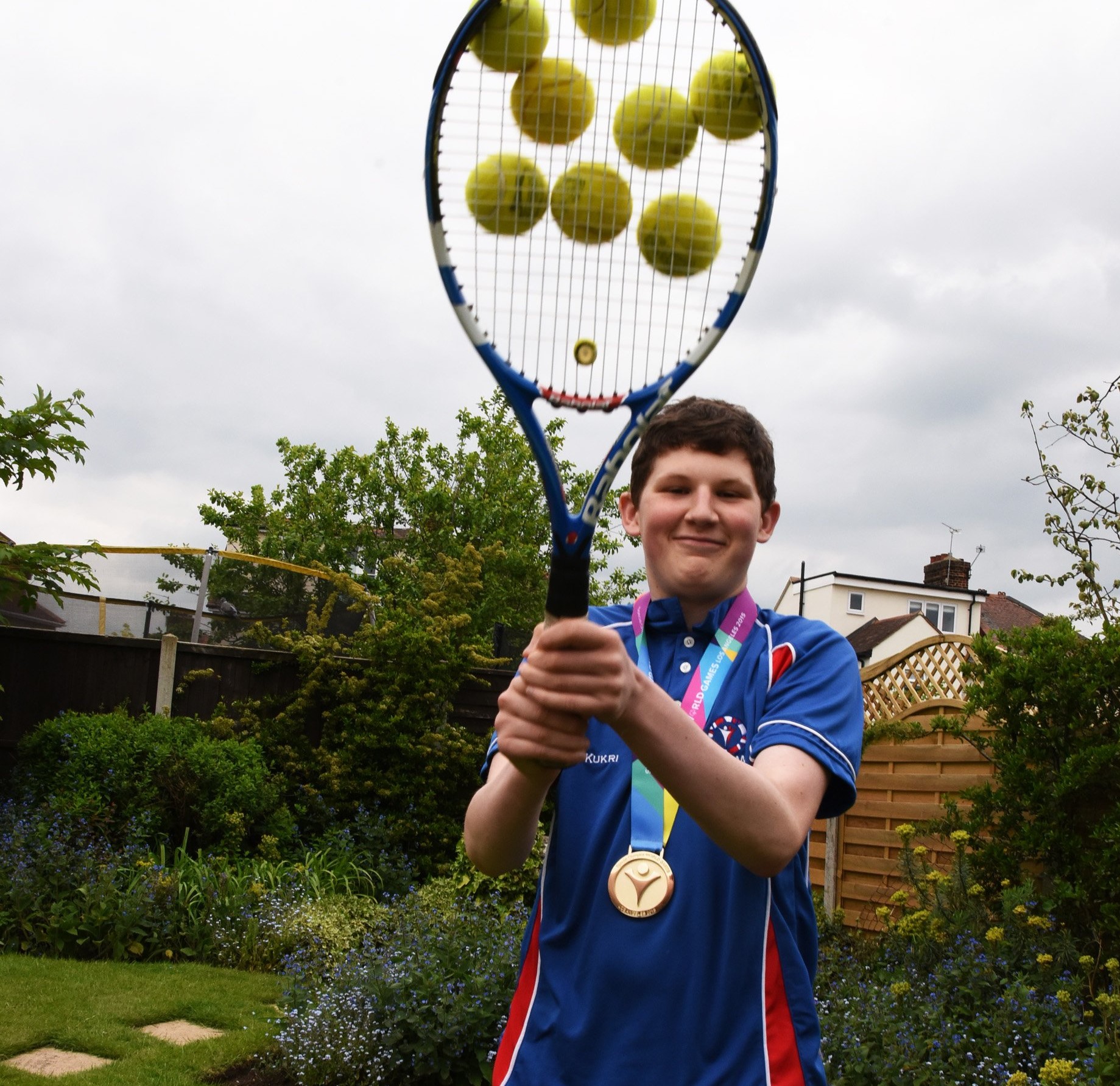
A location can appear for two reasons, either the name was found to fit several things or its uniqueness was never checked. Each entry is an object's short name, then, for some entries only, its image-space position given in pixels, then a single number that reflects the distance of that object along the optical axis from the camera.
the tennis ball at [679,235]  1.86
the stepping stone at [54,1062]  5.15
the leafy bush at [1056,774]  5.45
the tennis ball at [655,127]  1.86
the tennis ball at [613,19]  1.83
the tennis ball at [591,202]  1.84
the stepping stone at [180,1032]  5.74
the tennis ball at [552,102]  1.83
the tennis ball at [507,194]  1.83
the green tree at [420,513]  23.09
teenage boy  1.56
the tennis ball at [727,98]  1.86
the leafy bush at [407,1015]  5.03
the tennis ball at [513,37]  1.83
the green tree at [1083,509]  8.34
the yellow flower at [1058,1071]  3.63
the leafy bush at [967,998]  4.48
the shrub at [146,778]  8.47
